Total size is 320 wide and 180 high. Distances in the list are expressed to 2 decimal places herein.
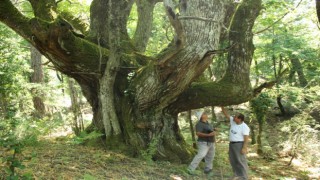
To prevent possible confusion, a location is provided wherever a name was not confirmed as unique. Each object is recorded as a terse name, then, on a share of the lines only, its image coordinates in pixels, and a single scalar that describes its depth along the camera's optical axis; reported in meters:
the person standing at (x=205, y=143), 6.97
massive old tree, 5.97
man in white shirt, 6.72
